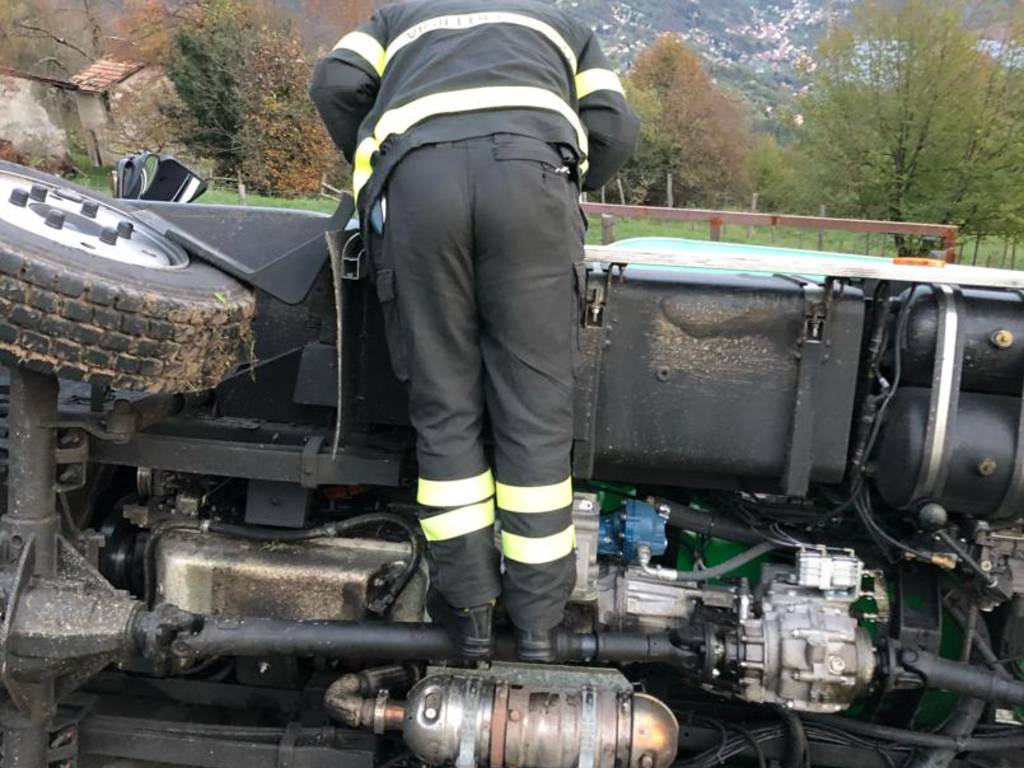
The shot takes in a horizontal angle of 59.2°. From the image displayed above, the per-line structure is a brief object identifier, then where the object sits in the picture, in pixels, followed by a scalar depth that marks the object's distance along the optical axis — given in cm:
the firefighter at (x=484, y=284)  211
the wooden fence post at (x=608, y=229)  834
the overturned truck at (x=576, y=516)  231
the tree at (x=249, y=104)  2597
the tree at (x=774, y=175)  3144
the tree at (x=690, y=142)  4003
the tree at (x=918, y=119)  2669
